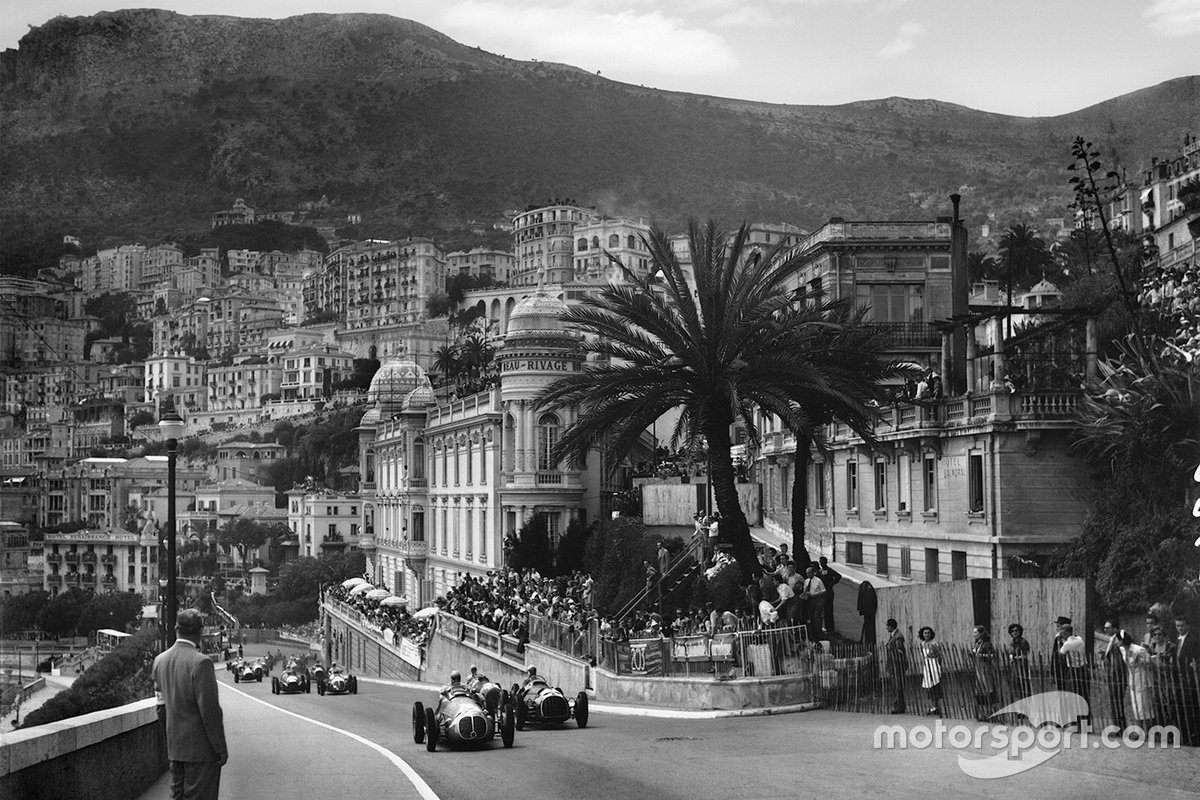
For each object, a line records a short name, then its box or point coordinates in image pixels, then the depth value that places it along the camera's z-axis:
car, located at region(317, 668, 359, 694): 38.88
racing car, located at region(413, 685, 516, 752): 17.42
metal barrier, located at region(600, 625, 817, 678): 21.70
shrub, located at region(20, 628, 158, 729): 23.36
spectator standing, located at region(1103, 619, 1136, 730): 14.86
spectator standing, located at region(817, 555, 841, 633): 23.61
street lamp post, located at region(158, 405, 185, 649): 19.50
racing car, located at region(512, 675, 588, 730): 20.34
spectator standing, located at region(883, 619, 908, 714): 18.58
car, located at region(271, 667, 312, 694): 42.19
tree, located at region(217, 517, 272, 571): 131.75
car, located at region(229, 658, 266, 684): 55.88
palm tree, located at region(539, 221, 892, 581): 26.88
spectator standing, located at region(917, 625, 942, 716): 17.73
